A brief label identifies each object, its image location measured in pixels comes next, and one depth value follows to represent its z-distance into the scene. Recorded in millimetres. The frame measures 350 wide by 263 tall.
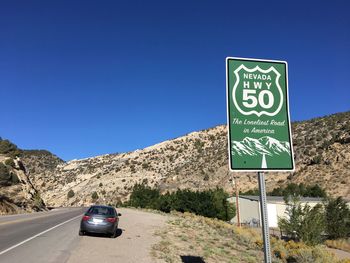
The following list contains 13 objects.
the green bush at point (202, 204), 58800
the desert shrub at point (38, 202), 58594
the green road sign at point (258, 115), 5328
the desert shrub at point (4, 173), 52844
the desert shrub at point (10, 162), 57969
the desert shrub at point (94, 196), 96825
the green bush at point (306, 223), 32625
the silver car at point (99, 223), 19578
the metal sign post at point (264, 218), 5098
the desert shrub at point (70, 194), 105125
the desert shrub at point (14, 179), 55281
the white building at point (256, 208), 54250
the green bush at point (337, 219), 40250
